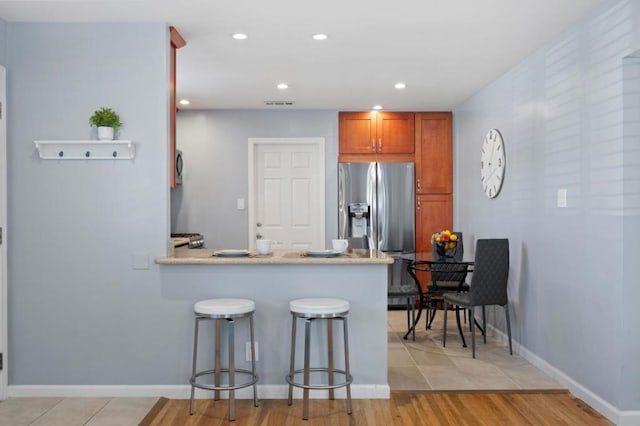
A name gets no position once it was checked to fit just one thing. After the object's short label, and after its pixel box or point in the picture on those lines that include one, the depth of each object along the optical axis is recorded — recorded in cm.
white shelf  370
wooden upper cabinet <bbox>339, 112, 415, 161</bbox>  691
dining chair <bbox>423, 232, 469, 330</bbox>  518
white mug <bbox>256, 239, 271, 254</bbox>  386
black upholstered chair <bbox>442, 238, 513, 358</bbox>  461
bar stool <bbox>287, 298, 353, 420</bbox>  332
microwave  665
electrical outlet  371
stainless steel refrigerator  682
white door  691
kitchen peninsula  369
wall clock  519
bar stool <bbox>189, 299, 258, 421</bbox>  331
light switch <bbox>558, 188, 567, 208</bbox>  388
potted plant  362
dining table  499
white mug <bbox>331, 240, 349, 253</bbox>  388
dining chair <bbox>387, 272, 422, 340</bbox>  498
